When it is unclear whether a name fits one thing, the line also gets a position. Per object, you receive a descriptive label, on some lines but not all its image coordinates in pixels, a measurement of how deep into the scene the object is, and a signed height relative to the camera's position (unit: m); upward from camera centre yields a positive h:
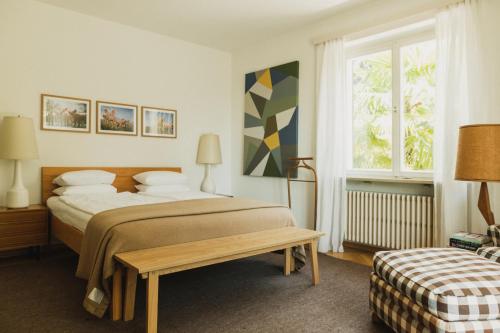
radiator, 3.11 -0.52
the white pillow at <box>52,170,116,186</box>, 3.39 -0.13
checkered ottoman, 1.49 -0.58
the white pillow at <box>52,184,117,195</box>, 3.33 -0.24
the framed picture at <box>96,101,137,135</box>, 3.91 +0.55
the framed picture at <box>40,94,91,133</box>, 3.54 +0.55
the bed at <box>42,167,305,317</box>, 1.97 -0.43
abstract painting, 4.17 +0.59
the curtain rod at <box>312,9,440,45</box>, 3.07 +1.37
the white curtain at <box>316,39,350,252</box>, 3.62 +0.21
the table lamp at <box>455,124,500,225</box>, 2.18 +0.09
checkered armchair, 2.15 -0.42
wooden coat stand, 3.71 -0.04
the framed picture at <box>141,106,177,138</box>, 4.26 +0.55
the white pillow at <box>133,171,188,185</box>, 3.89 -0.15
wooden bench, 1.76 -0.52
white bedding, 2.54 -0.32
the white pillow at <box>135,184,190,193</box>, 3.81 -0.26
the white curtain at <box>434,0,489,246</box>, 2.74 +0.59
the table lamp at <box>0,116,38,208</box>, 3.08 +0.15
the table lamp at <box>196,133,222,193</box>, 4.50 +0.15
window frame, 3.34 +0.80
